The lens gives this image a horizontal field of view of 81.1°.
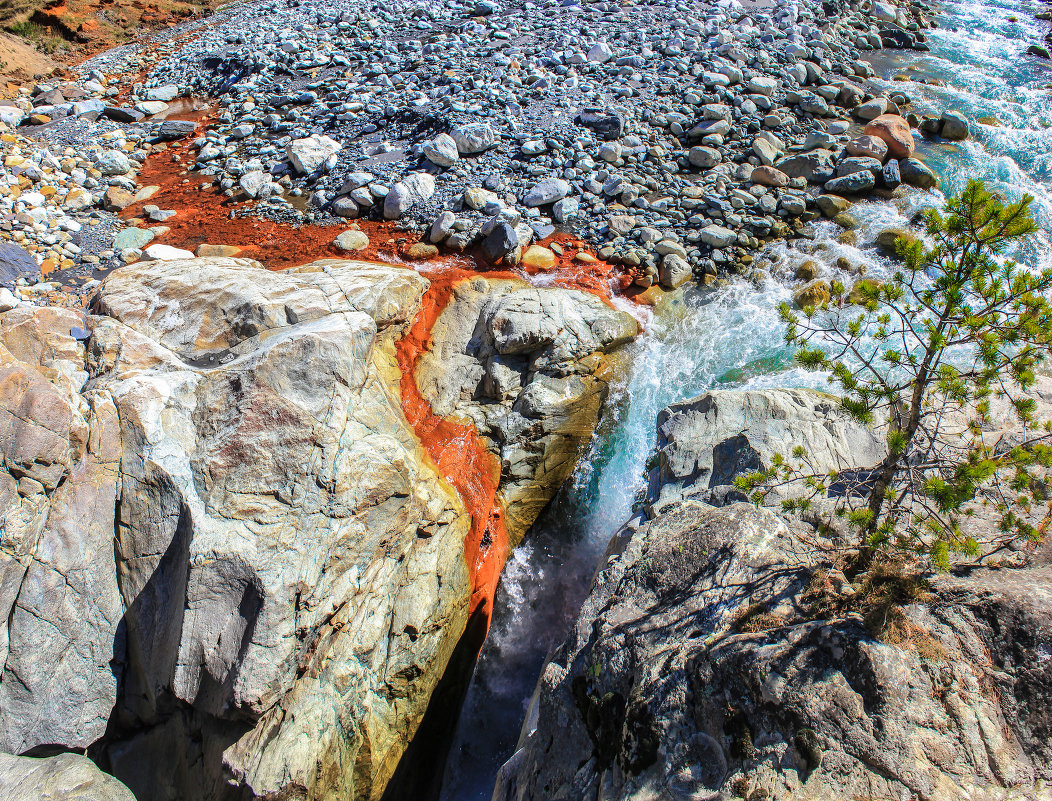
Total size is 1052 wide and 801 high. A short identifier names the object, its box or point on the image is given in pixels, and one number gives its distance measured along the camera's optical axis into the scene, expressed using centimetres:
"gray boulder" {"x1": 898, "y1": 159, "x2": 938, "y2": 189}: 1273
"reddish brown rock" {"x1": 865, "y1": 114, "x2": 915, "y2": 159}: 1329
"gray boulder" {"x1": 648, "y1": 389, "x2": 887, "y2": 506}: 696
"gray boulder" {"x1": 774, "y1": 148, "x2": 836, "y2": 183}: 1299
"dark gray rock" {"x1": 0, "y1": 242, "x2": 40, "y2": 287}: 1023
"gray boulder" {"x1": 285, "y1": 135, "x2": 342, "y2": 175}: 1327
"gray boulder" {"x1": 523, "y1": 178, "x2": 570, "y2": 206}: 1238
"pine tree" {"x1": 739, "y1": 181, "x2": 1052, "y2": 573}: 354
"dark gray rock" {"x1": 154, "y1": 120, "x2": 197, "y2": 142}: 1472
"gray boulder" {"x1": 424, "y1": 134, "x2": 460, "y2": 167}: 1294
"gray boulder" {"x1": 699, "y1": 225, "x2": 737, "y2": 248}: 1162
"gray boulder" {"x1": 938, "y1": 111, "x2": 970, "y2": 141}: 1409
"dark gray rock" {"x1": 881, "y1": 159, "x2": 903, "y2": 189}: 1266
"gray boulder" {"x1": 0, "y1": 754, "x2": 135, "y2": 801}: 504
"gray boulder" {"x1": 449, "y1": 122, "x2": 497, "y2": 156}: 1325
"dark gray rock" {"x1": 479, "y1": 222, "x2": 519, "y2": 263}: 1105
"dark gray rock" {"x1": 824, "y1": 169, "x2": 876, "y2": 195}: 1255
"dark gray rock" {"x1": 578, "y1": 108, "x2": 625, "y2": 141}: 1388
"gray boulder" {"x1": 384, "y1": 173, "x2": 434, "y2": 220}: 1216
